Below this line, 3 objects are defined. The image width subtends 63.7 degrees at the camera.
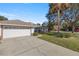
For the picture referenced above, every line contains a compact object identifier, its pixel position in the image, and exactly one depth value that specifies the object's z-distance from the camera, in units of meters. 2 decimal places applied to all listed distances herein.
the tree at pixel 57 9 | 6.10
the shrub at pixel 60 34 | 7.12
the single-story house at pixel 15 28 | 6.26
